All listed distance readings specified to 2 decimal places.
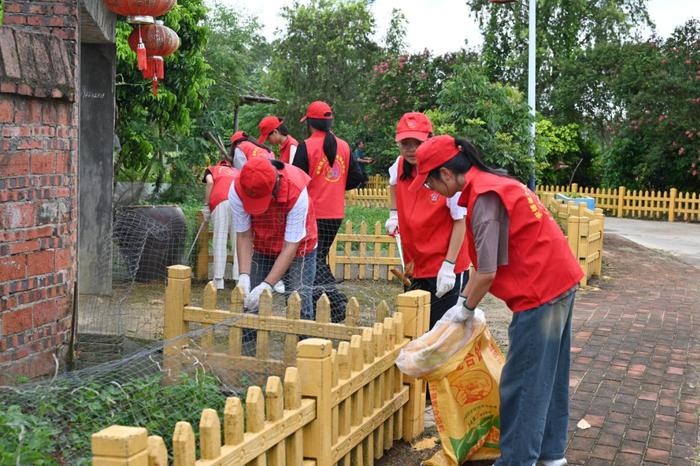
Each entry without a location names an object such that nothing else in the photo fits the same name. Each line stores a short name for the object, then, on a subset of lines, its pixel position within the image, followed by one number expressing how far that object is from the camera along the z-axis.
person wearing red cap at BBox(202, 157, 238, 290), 8.62
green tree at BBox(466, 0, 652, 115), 35.28
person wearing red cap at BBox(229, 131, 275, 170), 8.21
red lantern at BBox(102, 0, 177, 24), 7.04
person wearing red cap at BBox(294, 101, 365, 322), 6.89
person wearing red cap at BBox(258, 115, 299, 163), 7.96
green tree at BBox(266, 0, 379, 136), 31.86
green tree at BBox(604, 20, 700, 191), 23.77
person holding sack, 3.81
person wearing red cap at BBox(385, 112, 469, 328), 5.12
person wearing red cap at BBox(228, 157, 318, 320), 4.95
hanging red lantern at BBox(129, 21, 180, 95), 8.34
